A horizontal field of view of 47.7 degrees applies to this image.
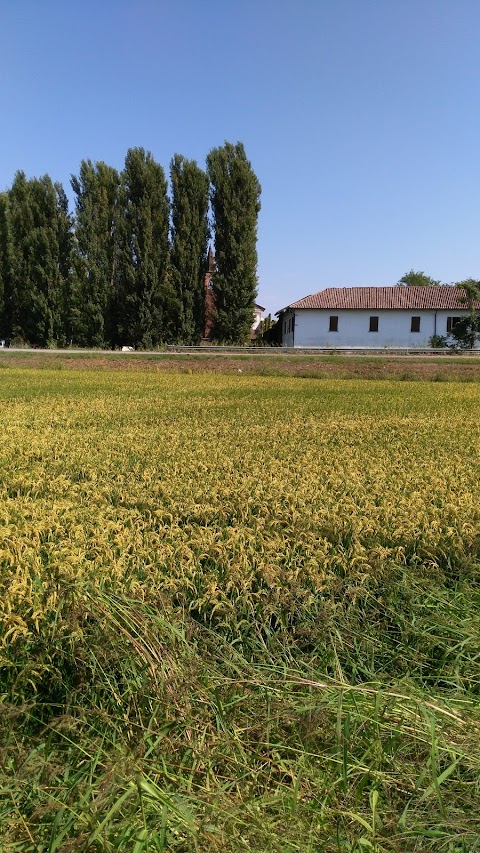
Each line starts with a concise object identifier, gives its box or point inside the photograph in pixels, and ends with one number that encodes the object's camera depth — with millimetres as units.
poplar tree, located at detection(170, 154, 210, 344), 38594
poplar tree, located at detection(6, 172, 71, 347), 38844
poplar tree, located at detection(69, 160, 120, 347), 38375
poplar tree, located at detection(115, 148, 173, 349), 38094
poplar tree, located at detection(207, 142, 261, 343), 39062
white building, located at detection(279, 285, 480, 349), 42812
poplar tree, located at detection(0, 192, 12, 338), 40531
